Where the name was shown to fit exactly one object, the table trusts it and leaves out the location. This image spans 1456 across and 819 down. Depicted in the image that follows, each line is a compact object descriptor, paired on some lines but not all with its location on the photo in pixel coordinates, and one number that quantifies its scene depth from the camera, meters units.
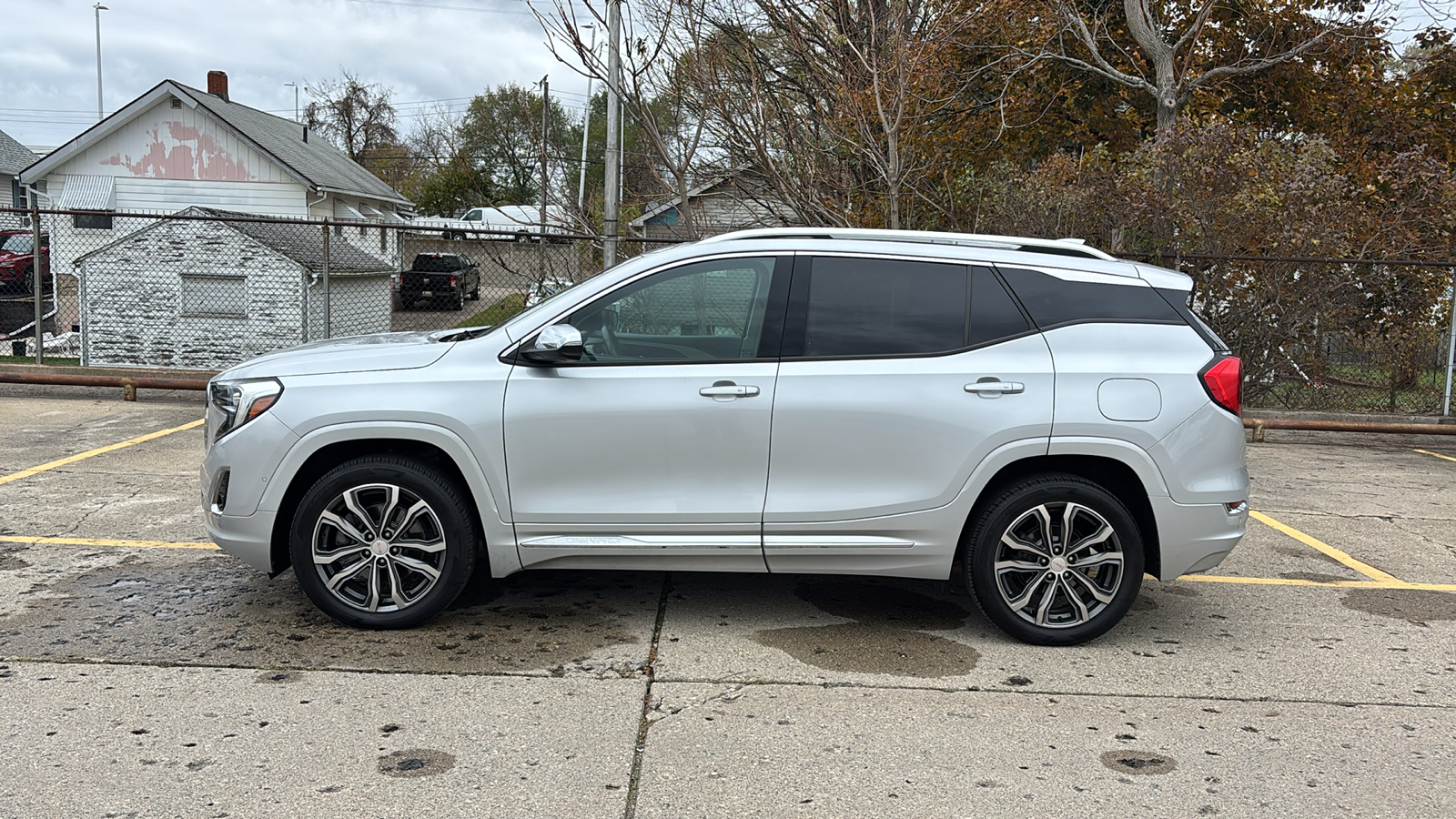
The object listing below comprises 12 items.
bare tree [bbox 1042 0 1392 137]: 17.48
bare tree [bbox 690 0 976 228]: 11.53
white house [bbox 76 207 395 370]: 13.12
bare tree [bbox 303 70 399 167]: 61.78
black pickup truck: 15.71
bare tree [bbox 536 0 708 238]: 10.70
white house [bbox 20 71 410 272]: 25.02
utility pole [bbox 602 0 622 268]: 10.83
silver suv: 4.80
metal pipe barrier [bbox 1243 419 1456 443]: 11.49
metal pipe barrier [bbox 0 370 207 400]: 11.87
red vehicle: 22.02
